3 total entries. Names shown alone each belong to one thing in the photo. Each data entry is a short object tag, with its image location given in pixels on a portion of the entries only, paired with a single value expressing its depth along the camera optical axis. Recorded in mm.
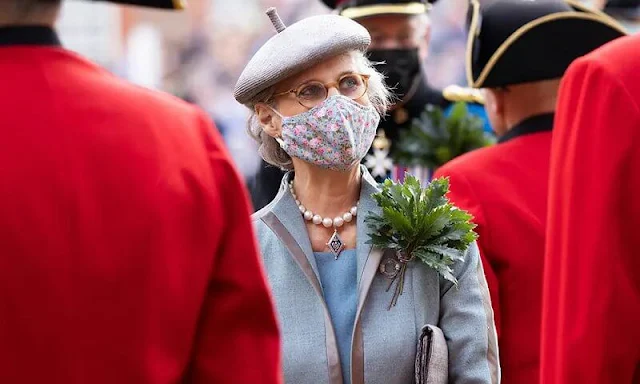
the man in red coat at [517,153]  10203
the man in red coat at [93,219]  5664
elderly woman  8391
